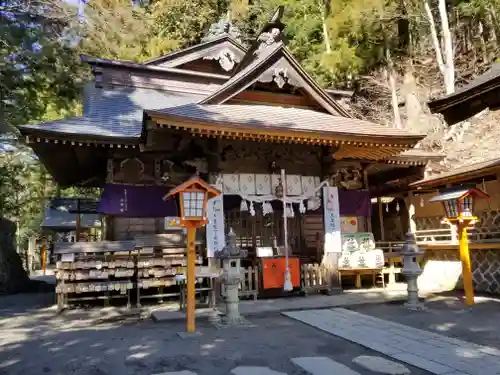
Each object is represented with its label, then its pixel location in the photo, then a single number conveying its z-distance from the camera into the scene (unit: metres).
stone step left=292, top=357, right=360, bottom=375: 4.50
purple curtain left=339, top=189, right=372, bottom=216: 12.09
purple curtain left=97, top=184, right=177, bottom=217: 9.88
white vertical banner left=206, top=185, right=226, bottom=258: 9.51
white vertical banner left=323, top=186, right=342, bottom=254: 10.60
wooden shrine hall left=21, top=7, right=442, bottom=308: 9.13
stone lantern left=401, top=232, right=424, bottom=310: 8.33
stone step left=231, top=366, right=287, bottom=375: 4.53
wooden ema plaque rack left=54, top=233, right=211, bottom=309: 8.83
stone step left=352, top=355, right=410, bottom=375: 4.48
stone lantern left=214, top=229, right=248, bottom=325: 7.26
